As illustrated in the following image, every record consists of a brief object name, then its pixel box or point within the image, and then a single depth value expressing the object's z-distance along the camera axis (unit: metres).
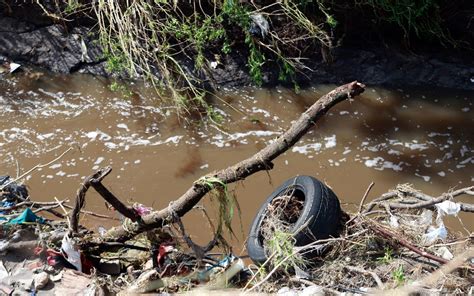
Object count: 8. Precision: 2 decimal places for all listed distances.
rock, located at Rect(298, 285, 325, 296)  3.30
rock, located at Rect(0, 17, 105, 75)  6.19
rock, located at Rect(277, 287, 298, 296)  3.36
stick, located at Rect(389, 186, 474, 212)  3.79
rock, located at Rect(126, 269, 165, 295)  3.44
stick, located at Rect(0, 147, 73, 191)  4.01
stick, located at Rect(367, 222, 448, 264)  3.36
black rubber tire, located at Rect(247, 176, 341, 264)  3.61
